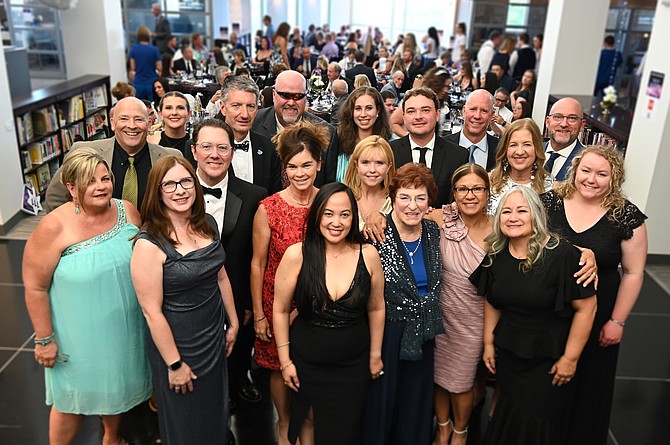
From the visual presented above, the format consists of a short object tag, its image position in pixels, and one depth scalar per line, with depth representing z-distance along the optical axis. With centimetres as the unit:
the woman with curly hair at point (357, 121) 409
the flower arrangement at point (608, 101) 835
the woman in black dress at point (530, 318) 278
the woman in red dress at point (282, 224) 309
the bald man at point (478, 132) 421
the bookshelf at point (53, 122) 755
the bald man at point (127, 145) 342
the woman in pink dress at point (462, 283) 301
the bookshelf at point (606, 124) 723
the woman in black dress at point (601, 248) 296
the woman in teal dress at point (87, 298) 268
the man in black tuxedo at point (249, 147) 385
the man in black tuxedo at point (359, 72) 912
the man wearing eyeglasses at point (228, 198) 310
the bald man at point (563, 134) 399
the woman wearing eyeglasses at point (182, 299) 260
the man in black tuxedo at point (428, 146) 379
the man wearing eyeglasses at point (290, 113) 407
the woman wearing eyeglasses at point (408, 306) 290
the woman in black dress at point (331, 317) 274
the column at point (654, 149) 617
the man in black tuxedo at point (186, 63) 1112
